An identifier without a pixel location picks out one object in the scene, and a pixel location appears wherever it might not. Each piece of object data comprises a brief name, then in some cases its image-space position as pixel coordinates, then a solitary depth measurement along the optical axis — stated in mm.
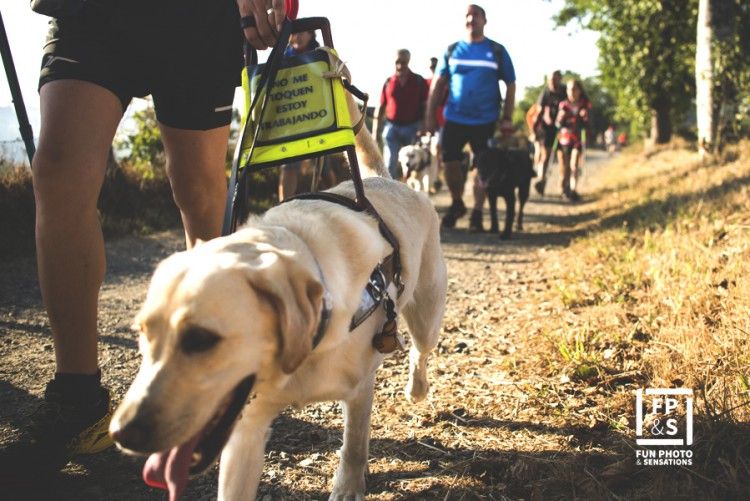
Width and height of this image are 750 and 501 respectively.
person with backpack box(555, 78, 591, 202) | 10570
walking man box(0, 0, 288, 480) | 2051
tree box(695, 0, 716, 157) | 9516
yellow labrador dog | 1356
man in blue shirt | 6887
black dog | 7297
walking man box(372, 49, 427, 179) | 8406
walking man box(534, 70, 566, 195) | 10820
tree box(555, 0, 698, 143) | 14523
